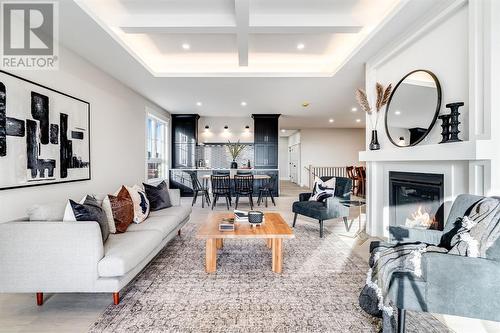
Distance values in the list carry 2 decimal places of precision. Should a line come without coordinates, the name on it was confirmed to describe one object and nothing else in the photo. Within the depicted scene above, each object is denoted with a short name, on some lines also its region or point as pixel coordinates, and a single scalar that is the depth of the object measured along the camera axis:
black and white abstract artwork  2.43
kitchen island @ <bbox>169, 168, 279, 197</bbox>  8.12
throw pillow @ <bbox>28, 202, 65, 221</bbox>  2.08
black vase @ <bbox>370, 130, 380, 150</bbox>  3.62
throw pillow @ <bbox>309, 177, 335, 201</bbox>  4.15
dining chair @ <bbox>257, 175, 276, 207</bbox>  6.67
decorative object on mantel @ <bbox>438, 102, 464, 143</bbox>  2.25
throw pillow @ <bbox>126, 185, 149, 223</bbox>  3.10
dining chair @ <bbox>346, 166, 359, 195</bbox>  8.34
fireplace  2.70
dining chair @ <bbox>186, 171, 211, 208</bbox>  6.47
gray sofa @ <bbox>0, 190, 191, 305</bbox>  1.90
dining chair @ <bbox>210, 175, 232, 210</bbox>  6.12
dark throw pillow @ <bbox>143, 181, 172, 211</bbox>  3.64
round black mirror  2.72
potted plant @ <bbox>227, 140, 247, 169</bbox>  8.09
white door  11.93
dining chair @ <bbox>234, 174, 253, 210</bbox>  6.12
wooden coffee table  2.56
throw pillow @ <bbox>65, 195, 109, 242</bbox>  2.07
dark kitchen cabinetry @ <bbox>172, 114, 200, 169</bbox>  8.29
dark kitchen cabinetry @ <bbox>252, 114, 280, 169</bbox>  8.25
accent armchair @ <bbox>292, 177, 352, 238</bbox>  3.81
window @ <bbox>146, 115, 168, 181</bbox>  6.70
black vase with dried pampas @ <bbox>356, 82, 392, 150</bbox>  3.49
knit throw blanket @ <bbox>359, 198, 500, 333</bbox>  1.54
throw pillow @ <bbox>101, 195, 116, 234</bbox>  2.62
